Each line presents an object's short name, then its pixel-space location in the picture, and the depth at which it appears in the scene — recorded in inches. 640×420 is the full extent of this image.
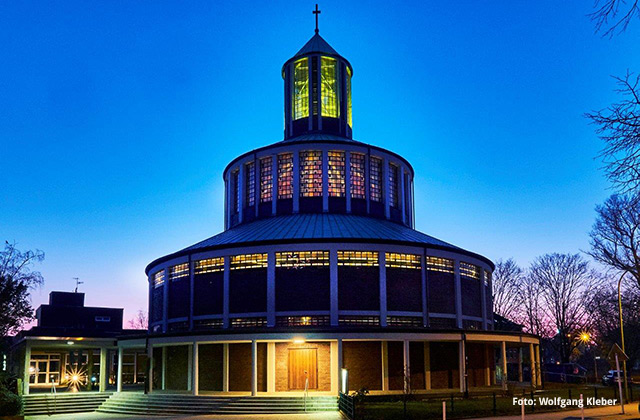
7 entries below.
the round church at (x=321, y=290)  1409.9
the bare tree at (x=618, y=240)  1863.9
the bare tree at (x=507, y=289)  3132.4
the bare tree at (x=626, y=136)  390.9
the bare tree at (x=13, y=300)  1828.2
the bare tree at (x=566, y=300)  2856.8
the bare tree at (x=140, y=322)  5519.7
